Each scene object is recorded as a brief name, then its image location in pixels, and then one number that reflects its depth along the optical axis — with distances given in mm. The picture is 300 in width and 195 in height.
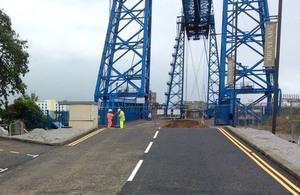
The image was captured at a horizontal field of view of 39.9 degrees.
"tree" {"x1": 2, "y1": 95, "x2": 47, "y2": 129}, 38625
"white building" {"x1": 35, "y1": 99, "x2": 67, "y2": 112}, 84488
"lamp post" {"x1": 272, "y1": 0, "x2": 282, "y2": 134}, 21933
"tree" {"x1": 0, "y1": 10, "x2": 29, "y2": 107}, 28719
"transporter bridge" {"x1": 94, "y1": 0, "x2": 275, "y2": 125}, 52281
